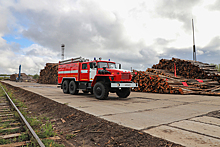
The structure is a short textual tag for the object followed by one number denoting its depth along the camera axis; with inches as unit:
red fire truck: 328.5
